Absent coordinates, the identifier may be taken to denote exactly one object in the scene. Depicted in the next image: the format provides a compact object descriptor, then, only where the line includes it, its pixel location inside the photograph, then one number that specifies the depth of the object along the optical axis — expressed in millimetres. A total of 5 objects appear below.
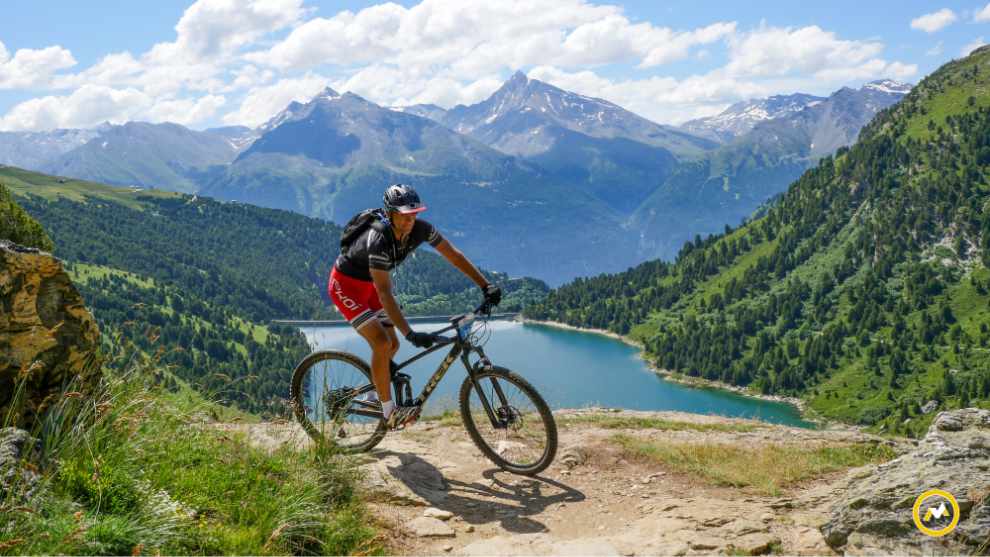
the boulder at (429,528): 8141
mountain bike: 9906
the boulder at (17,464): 5516
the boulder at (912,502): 6656
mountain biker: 9195
